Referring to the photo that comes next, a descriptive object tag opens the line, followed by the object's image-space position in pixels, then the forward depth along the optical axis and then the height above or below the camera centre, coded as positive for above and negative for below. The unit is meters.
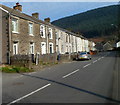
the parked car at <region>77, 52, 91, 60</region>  32.83 -0.82
